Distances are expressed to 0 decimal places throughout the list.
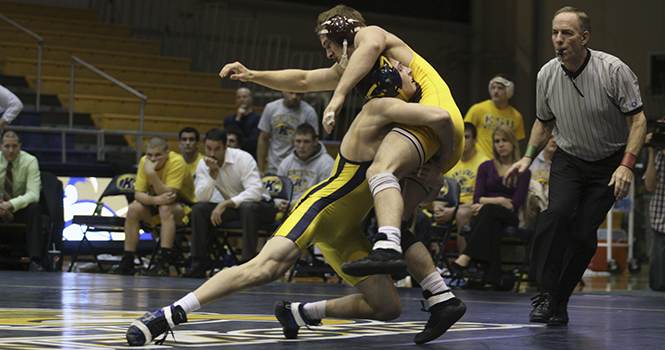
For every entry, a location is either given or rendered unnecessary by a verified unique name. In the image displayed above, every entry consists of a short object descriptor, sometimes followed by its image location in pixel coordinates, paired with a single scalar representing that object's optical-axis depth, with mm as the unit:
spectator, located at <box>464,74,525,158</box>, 14601
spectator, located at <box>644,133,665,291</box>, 11922
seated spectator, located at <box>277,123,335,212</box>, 14203
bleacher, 20828
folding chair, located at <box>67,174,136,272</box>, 13633
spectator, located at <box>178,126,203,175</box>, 14771
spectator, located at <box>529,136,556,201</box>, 13299
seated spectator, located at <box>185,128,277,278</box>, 13117
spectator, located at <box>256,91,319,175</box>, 15789
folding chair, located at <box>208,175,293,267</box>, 13406
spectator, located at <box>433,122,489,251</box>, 13031
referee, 6871
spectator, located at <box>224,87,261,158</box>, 16672
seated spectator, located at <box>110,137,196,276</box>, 13414
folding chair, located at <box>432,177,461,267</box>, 12857
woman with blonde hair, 11836
